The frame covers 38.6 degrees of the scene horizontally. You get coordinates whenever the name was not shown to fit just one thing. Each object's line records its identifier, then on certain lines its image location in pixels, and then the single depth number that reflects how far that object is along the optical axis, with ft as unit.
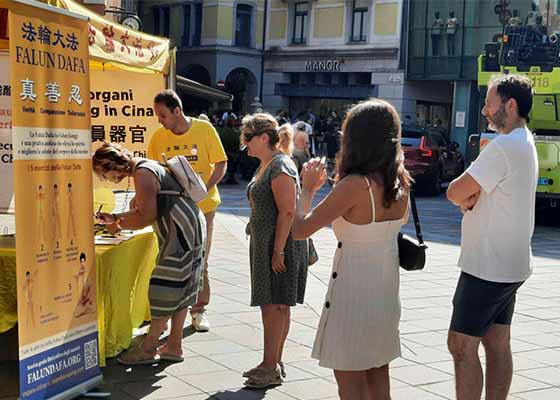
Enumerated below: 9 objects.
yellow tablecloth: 16.42
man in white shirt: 13.07
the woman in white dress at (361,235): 11.75
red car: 65.67
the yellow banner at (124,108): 26.13
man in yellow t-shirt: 21.08
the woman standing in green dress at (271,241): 16.17
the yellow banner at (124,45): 20.97
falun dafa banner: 12.98
